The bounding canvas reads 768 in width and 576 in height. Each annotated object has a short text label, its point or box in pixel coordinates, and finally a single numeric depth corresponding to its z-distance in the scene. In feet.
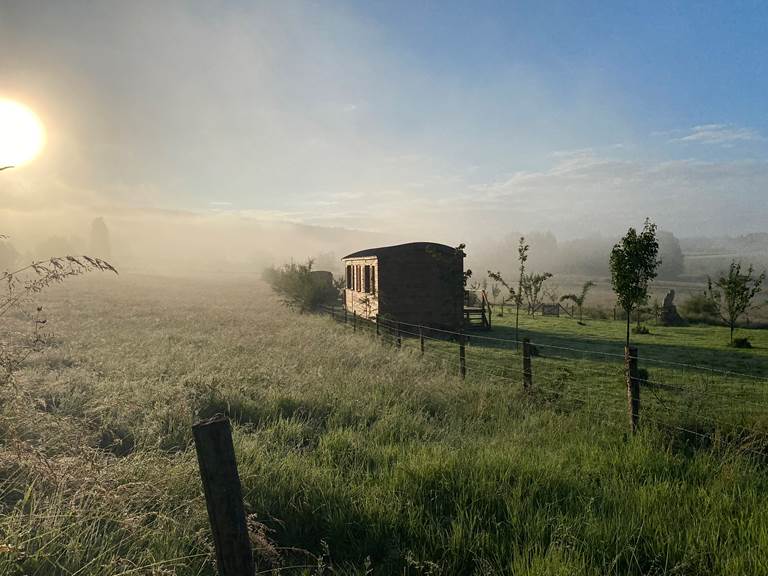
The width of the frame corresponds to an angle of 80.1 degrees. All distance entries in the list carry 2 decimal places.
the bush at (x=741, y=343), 59.13
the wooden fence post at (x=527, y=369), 25.53
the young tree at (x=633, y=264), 49.85
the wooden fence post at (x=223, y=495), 7.30
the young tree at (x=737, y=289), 65.41
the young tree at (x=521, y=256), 66.18
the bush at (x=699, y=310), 94.41
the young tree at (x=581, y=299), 94.93
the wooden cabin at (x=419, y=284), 65.72
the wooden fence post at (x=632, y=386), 18.72
